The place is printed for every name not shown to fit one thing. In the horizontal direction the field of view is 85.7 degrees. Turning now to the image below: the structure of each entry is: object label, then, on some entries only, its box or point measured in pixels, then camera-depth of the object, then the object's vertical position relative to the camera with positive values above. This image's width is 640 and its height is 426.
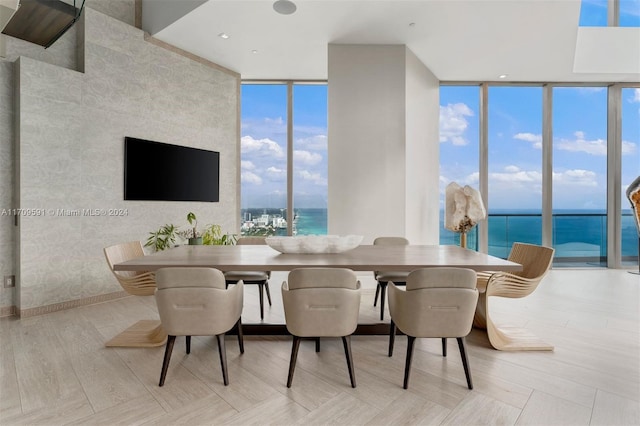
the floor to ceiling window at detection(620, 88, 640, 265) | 5.87 +1.03
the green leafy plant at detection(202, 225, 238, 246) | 4.92 -0.41
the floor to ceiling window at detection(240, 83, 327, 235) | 5.97 +0.89
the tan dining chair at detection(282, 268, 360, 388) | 1.98 -0.54
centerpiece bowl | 2.74 -0.27
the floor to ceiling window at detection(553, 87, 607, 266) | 5.92 +0.67
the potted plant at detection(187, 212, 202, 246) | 4.76 -0.31
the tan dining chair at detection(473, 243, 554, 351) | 2.63 -0.64
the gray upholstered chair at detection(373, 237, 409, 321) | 3.08 -0.59
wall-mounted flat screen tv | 4.40 +0.53
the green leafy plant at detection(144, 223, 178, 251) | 4.59 -0.39
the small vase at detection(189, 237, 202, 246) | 4.76 -0.43
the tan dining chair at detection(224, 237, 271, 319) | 3.19 -0.63
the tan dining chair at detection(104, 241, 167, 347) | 2.70 -0.63
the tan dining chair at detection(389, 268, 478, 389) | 1.98 -0.55
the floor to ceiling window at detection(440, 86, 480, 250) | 6.00 +1.29
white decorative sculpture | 5.10 -0.01
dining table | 2.24 -0.36
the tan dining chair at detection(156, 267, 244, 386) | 2.00 -0.54
